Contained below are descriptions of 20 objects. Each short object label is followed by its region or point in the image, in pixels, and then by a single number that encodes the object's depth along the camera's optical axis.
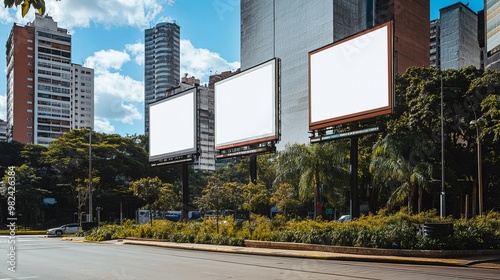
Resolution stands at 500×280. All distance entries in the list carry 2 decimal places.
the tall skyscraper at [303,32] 93.56
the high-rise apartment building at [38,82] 122.56
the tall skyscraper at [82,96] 153.25
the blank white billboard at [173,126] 40.56
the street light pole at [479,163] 29.09
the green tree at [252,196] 31.21
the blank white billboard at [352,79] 25.44
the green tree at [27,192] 64.50
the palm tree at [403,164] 37.97
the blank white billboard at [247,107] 32.78
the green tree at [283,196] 33.84
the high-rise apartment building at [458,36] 99.00
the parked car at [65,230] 50.67
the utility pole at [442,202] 29.70
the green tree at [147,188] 40.88
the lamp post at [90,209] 46.44
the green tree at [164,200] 43.01
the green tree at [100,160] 69.94
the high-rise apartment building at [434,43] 134.81
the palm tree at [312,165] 39.91
